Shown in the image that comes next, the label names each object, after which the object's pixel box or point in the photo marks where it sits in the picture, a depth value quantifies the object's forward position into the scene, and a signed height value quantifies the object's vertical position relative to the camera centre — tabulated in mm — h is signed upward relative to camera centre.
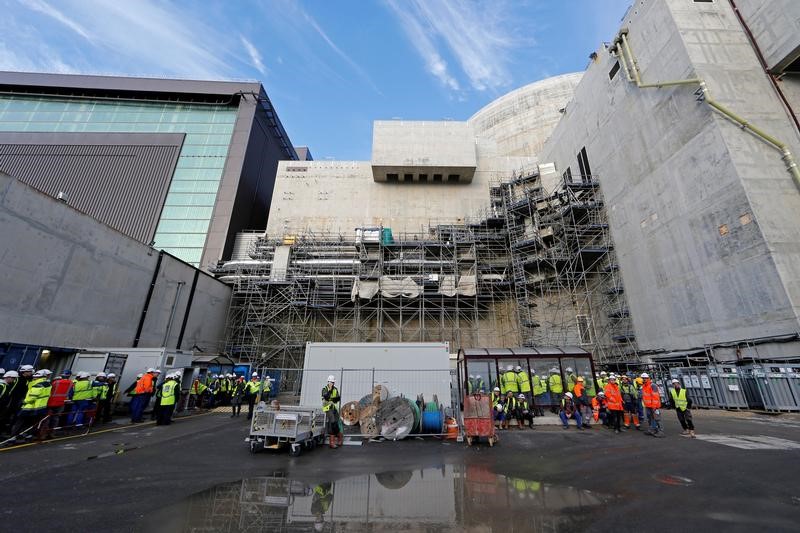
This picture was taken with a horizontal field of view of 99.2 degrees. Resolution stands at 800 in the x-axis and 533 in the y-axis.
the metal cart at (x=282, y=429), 7541 -1040
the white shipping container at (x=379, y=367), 11672 +528
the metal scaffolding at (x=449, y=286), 23562 +6746
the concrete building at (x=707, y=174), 14133 +10217
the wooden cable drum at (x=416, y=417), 9500 -907
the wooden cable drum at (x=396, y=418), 9203 -925
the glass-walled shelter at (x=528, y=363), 12523 +829
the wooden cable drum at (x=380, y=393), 9635 -308
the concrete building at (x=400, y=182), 29297 +17128
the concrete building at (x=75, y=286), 13000 +4056
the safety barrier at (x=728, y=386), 13470 +137
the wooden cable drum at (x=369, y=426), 9297 -1145
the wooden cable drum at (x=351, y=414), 9695 -874
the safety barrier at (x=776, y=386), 12070 +150
